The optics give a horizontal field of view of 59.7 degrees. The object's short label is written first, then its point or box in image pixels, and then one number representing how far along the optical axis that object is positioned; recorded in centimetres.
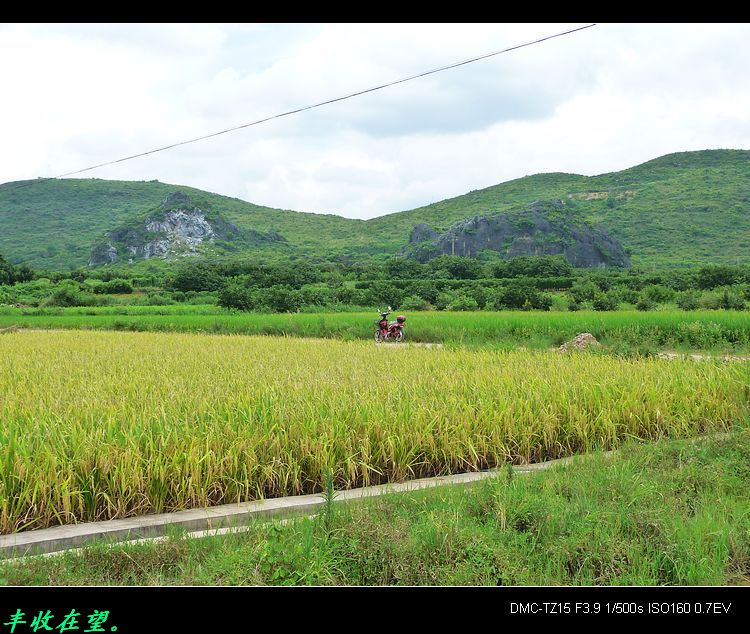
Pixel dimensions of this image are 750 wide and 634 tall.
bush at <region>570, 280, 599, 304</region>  3238
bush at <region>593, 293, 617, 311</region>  2829
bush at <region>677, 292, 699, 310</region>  2628
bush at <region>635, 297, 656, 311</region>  2670
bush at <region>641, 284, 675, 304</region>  3089
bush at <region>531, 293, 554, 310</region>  3028
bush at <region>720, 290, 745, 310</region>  2615
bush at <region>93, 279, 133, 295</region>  4481
